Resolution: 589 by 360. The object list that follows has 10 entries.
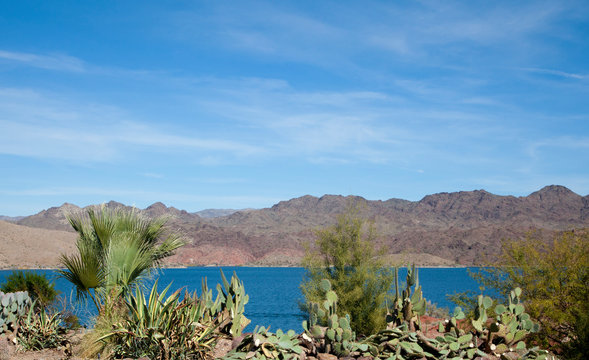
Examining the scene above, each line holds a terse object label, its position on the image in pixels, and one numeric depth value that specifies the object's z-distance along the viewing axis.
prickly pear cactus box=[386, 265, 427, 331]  10.95
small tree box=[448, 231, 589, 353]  12.82
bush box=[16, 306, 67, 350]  11.72
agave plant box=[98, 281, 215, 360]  9.22
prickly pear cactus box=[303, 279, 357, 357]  9.62
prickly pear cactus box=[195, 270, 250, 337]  10.75
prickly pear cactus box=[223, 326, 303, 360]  9.36
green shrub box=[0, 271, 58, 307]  14.55
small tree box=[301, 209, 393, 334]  20.41
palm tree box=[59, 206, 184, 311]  12.77
